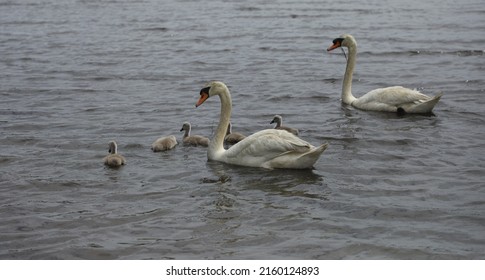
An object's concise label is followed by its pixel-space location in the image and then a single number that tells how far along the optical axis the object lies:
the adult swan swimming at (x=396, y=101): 15.35
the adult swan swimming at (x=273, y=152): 11.85
